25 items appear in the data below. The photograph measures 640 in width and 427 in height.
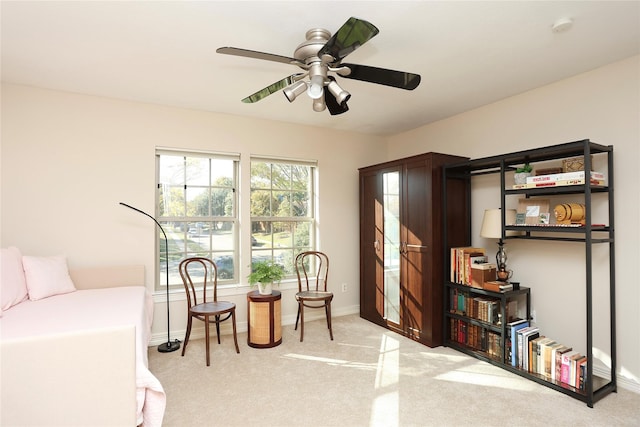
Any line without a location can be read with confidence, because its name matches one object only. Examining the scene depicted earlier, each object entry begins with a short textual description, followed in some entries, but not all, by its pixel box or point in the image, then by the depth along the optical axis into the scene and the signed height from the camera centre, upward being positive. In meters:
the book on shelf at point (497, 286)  3.00 -0.63
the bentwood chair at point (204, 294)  3.18 -0.85
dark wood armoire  3.50 -0.26
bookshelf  2.45 -0.13
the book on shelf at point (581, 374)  2.48 -1.17
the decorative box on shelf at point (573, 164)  2.59 +0.40
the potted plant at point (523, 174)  2.92 +0.36
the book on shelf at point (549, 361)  2.66 -1.16
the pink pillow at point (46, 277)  2.73 -0.50
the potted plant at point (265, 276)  3.54 -0.63
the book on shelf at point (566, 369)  2.56 -1.17
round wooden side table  3.46 -1.09
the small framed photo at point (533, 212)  2.85 +0.03
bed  1.56 -0.78
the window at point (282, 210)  4.24 +0.09
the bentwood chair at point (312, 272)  4.20 -0.74
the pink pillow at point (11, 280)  2.44 -0.48
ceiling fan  1.81 +0.86
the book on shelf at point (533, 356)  2.78 -1.16
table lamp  3.10 -0.13
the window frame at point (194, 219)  3.73 -0.02
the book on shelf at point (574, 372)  2.51 -1.17
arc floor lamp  3.36 -1.29
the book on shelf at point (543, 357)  2.71 -1.14
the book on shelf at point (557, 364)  2.62 -1.16
